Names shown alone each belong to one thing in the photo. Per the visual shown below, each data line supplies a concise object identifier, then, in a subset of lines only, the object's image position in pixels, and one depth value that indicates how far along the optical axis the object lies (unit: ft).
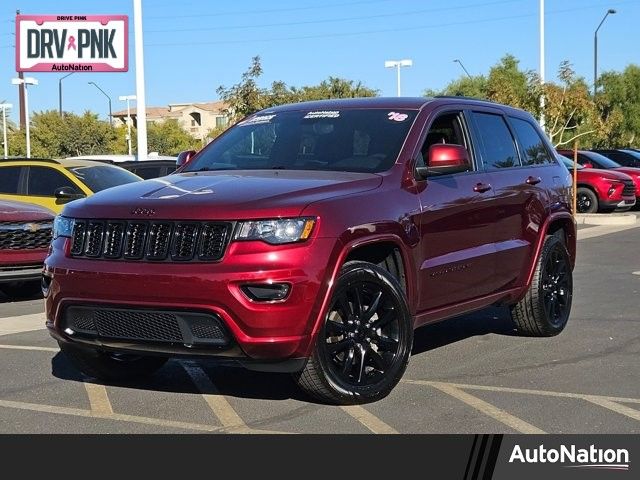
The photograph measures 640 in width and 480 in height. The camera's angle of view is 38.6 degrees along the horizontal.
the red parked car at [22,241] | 31.65
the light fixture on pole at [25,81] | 136.26
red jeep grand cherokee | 15.81
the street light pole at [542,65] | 85.20
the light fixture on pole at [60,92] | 231.93
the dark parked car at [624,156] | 90.17
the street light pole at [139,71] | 68.59
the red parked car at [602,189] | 71.67
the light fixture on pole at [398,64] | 131.95
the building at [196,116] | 365.61
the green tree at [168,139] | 247.91
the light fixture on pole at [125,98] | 190.17
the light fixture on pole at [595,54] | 166.17
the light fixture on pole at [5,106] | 168.29
